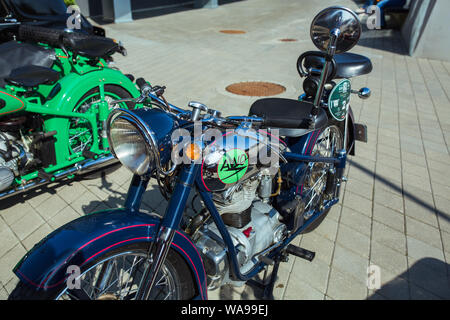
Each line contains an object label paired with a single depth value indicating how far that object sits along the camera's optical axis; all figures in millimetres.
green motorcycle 2879
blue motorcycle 1363
